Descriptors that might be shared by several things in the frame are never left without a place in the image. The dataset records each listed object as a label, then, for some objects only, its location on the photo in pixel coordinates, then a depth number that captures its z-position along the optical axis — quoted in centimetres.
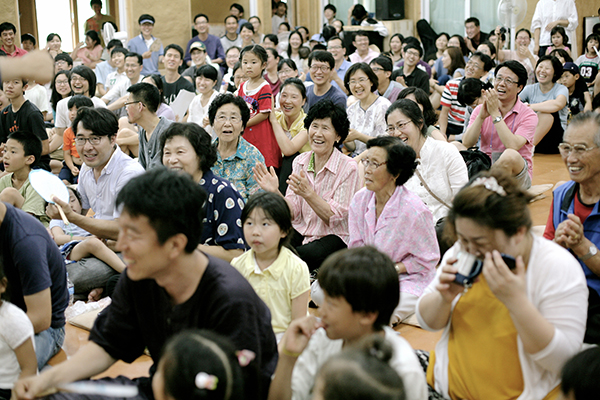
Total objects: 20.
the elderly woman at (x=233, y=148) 383
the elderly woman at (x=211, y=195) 304
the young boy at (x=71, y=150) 542
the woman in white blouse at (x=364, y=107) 491
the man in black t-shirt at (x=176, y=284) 162
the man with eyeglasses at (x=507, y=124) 431
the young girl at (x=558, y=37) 842
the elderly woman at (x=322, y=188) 352
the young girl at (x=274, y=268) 267
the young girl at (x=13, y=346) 207
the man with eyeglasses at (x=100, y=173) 344
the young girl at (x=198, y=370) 137
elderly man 220
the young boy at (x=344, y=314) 165
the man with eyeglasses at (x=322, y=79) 532
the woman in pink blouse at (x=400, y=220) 294
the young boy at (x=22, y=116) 524
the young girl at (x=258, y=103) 465
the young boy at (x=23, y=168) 390
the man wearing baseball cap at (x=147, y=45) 924
